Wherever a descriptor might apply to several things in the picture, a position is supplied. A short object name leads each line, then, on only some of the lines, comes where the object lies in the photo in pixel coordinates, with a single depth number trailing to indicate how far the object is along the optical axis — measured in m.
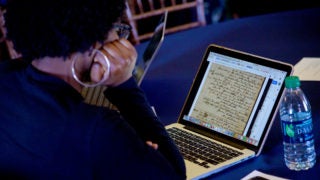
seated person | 1.59
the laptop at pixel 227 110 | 1.94
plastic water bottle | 1.86
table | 1.95
